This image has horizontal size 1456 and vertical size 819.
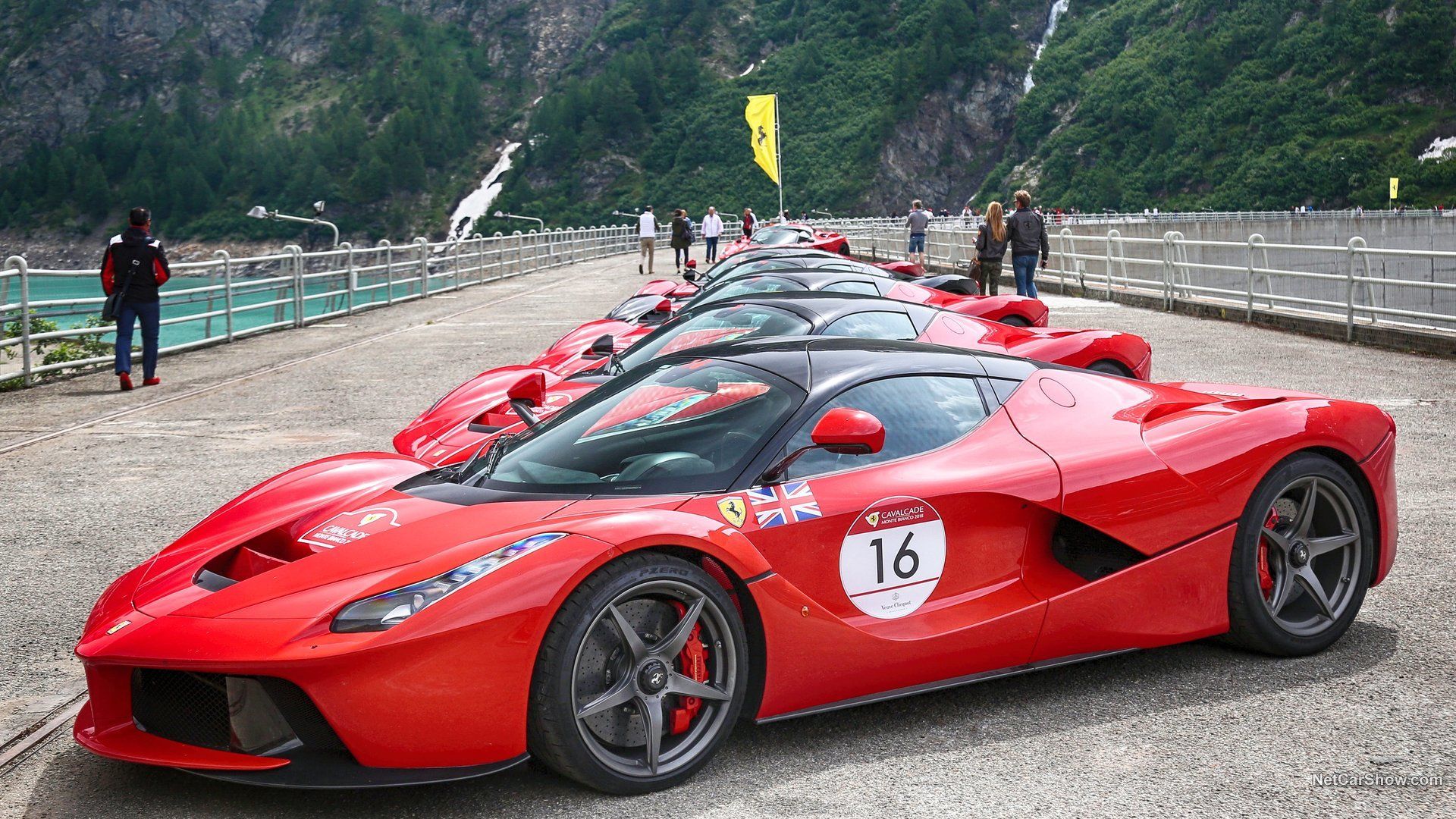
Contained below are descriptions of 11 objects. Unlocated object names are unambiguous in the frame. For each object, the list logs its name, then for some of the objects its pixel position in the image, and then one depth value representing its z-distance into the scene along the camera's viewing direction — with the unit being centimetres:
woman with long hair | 2034
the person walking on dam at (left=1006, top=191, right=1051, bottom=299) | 1977
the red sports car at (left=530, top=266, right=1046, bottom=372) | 1068
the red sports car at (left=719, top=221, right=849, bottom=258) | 2312
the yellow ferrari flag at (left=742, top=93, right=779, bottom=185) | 4500
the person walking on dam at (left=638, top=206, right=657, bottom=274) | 3856
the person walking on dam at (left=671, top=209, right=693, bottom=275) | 3766
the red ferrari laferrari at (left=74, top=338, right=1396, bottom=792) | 344
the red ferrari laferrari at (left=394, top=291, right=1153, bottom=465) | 802
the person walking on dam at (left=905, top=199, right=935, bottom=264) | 3553
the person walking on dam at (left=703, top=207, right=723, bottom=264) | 4303
